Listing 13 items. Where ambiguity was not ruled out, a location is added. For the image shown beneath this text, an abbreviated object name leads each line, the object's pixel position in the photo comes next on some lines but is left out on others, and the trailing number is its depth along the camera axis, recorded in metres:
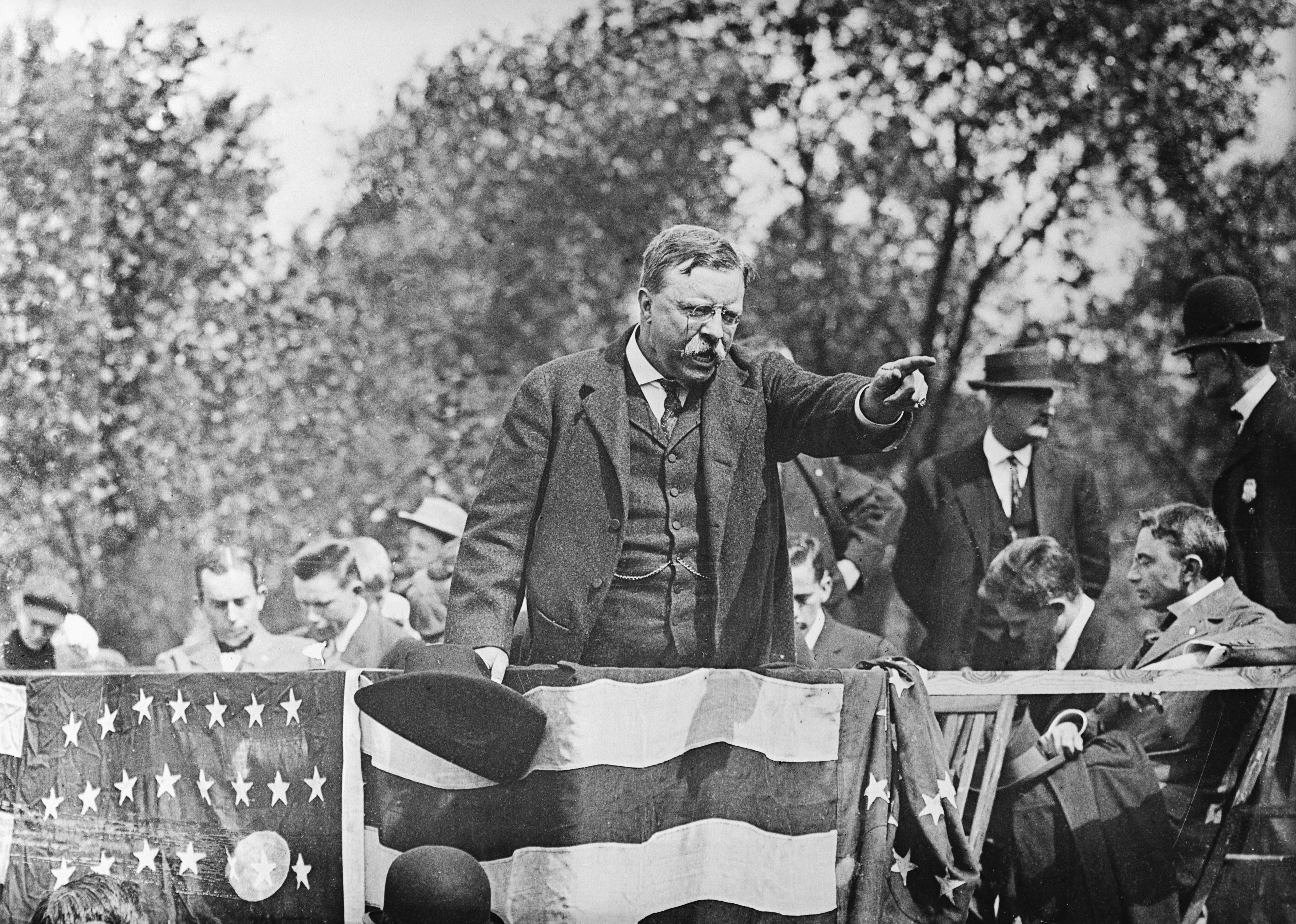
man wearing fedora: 6.57
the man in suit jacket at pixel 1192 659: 5.35
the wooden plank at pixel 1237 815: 5.16
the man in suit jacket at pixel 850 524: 6.73
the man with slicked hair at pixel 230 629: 7.37
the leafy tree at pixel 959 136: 7.11
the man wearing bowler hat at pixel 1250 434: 6.12
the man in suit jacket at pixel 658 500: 4.45
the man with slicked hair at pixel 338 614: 7.12
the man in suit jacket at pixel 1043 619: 6.29
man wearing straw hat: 7.38
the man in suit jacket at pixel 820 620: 6.32
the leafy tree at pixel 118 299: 7.99
